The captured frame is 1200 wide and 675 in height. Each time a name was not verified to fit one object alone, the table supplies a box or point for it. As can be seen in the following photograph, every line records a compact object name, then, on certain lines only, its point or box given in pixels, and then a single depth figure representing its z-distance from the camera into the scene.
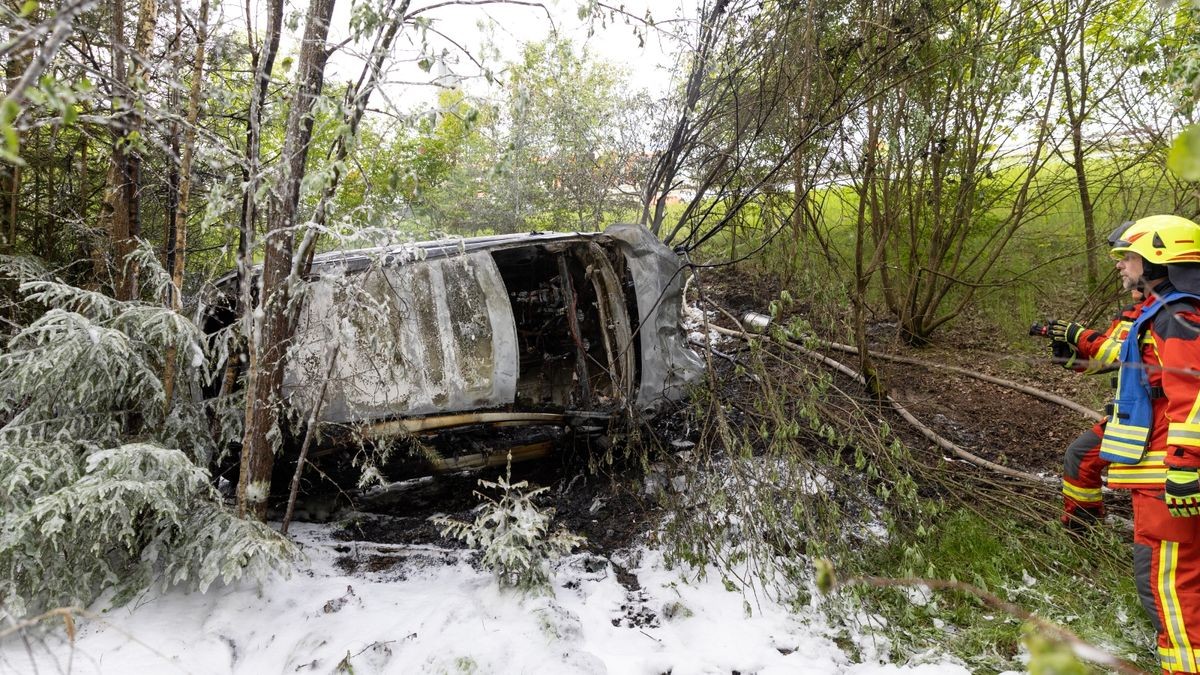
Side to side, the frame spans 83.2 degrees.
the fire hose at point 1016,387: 4.94
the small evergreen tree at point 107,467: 2.85
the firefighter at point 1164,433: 2.55
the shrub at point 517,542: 3.35
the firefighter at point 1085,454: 3.33
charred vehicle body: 3.78
